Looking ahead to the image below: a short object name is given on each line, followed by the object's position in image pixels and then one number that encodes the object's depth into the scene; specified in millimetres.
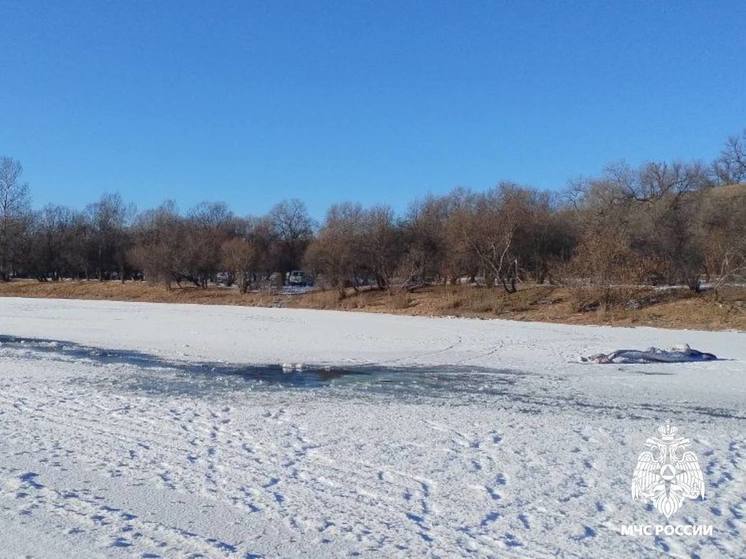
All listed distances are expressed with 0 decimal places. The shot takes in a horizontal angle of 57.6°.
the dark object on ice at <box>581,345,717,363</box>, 17766
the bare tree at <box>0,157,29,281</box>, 79812
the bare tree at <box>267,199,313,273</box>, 80612
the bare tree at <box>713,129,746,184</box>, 70000
